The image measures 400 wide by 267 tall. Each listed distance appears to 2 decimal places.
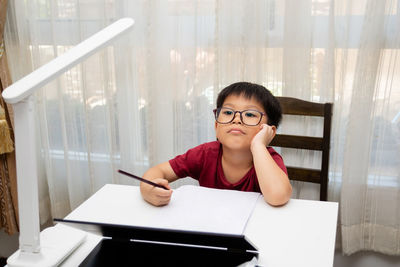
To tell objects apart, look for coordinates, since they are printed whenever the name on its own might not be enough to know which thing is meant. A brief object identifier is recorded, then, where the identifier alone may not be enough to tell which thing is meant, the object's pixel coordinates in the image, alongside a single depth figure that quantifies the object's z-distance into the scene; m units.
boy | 1.12
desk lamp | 0.70
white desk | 0.85
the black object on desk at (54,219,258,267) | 0.80
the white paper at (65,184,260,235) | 0.97
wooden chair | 1.70
